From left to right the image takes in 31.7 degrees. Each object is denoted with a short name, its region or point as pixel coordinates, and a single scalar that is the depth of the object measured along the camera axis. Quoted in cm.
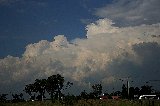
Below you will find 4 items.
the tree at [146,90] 17560
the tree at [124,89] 15169
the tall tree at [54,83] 13762
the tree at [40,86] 14069
